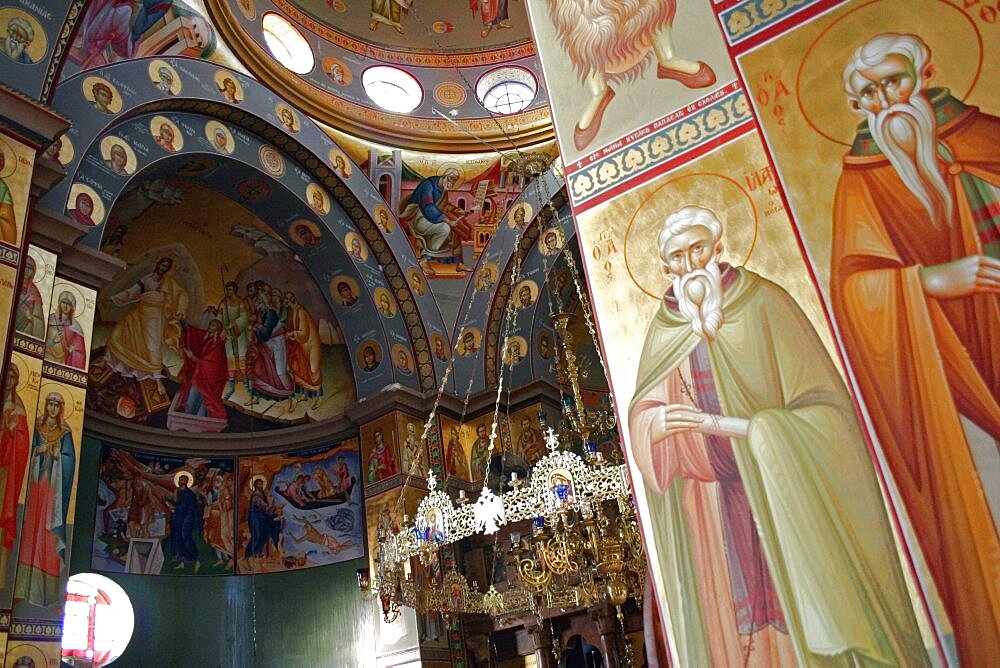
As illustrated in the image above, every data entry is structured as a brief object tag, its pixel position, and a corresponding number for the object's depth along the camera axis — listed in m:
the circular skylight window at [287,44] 12.66
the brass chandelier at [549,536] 6.83
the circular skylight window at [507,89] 14.77
